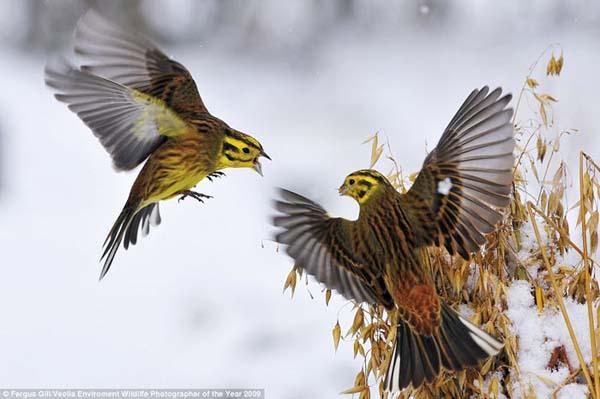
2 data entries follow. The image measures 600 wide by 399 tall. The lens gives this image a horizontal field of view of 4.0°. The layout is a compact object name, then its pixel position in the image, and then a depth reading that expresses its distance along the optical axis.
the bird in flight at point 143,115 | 6.75
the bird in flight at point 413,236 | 6.69
